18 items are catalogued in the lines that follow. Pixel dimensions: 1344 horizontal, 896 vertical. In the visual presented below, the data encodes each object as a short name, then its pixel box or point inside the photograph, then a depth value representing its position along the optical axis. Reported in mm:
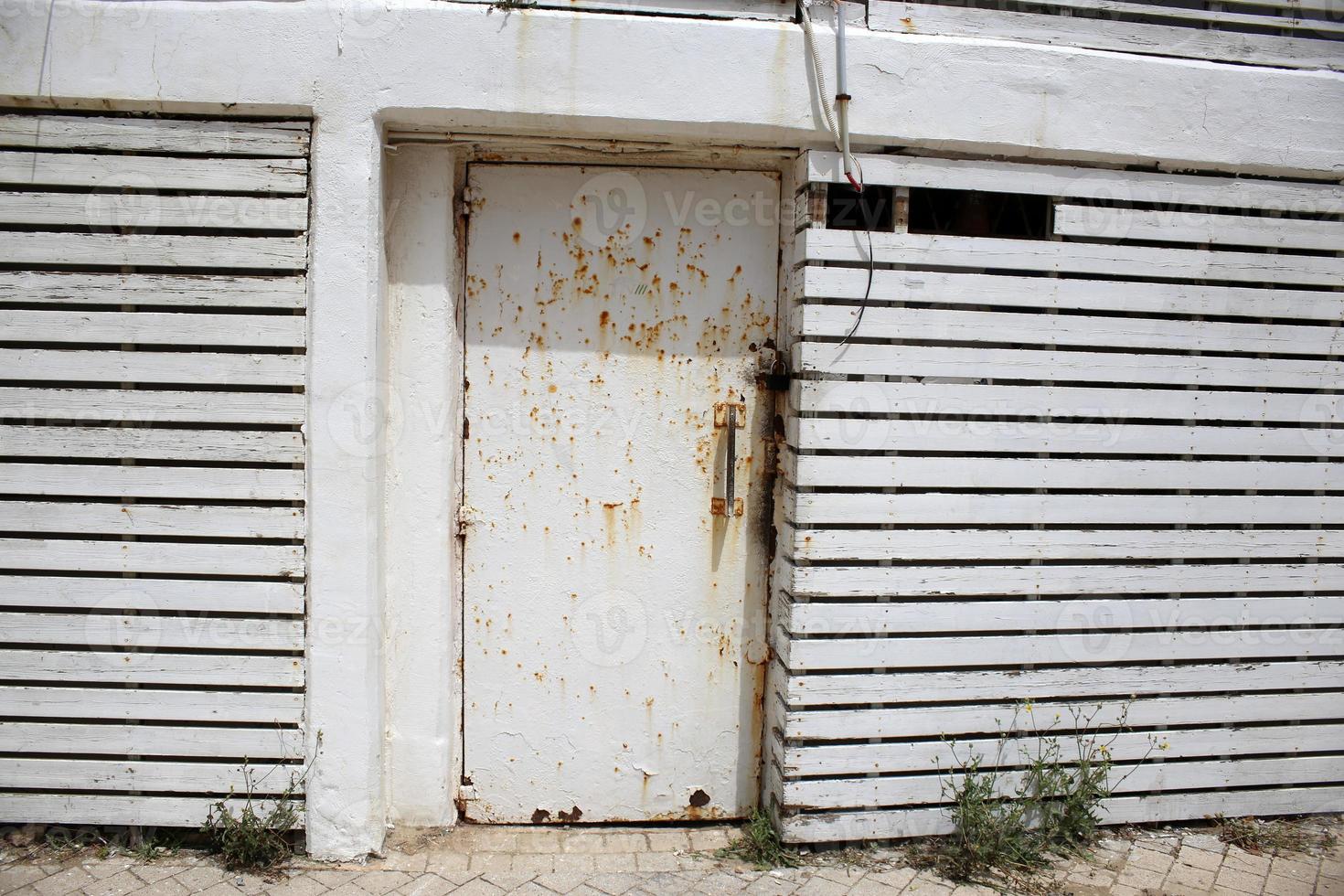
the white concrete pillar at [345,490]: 3283
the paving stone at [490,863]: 3457
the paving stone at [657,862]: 3506
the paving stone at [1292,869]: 3539
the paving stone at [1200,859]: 3584
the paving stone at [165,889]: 3213
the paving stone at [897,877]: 3412
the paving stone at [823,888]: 3342
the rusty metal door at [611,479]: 3609
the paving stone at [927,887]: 3363
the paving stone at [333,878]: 3314
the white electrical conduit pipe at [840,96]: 3312
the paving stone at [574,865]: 3465
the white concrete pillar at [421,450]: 3508
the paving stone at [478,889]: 3301
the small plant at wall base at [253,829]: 3363
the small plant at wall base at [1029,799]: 3521
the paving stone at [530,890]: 3318
